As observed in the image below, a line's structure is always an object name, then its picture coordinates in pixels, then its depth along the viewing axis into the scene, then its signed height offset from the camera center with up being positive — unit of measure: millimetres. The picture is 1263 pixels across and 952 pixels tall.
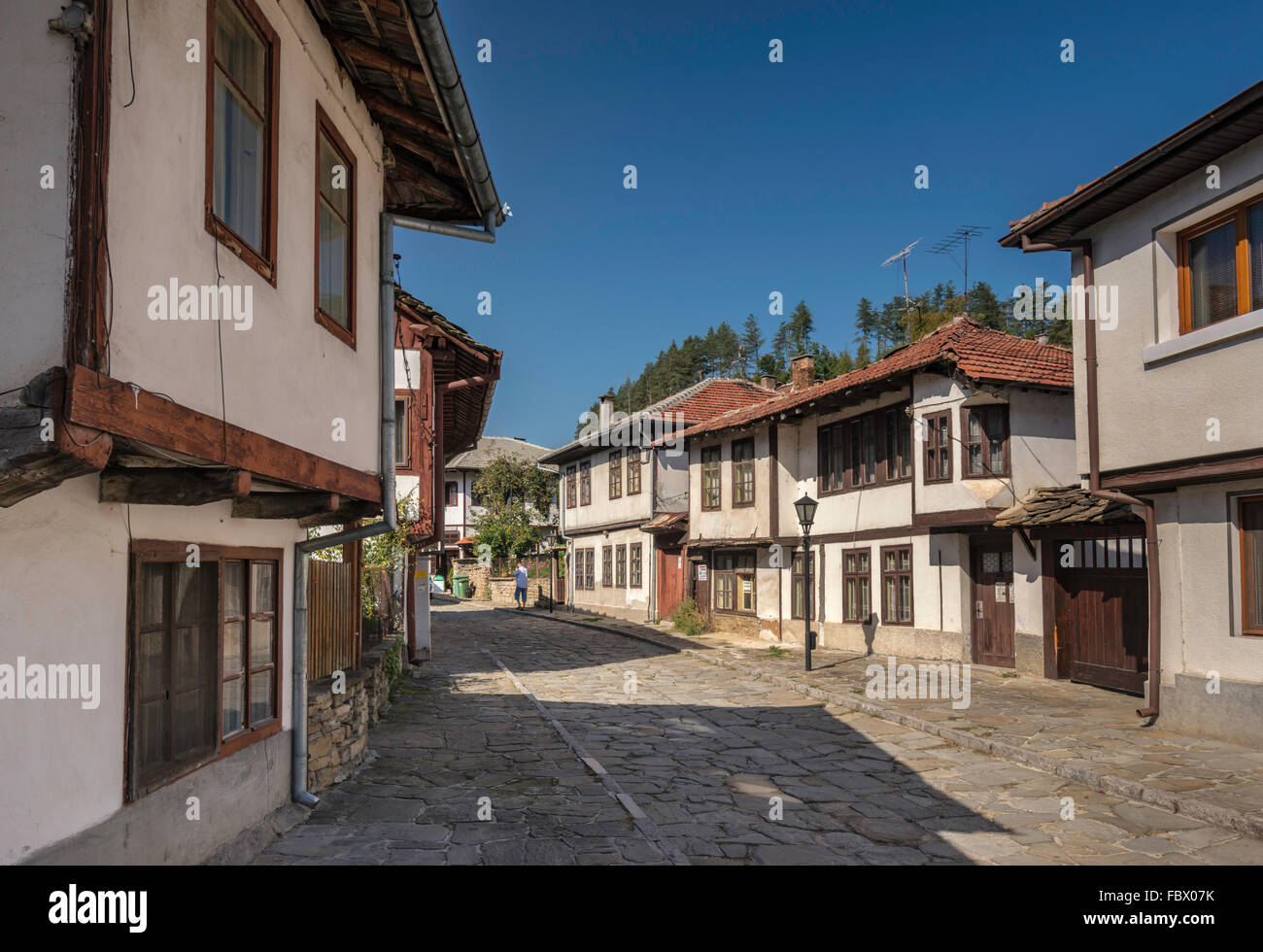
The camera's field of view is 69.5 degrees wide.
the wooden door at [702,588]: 25516 -1805
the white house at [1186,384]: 9195 +1534
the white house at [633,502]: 28875 +771
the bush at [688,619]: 25109 -2660
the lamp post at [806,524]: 16656 +5
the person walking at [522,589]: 36812 -2596
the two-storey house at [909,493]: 15594 +610
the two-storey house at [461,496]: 58062 +1834
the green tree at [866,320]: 104500 +23504
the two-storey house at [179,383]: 3309 +667
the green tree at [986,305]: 76781 +20567
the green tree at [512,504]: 43219 +1088
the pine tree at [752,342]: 108812 +22076
